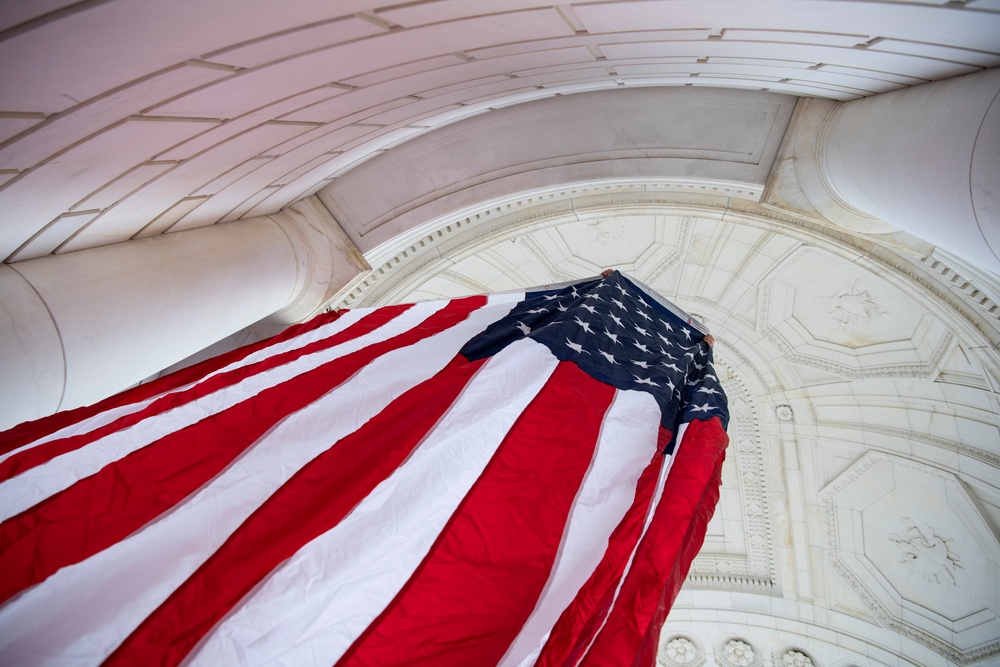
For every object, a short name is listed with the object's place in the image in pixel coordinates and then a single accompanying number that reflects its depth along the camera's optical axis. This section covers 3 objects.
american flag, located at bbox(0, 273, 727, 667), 2.15
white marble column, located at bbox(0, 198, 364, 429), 3.36
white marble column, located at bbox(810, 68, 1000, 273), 2.79
